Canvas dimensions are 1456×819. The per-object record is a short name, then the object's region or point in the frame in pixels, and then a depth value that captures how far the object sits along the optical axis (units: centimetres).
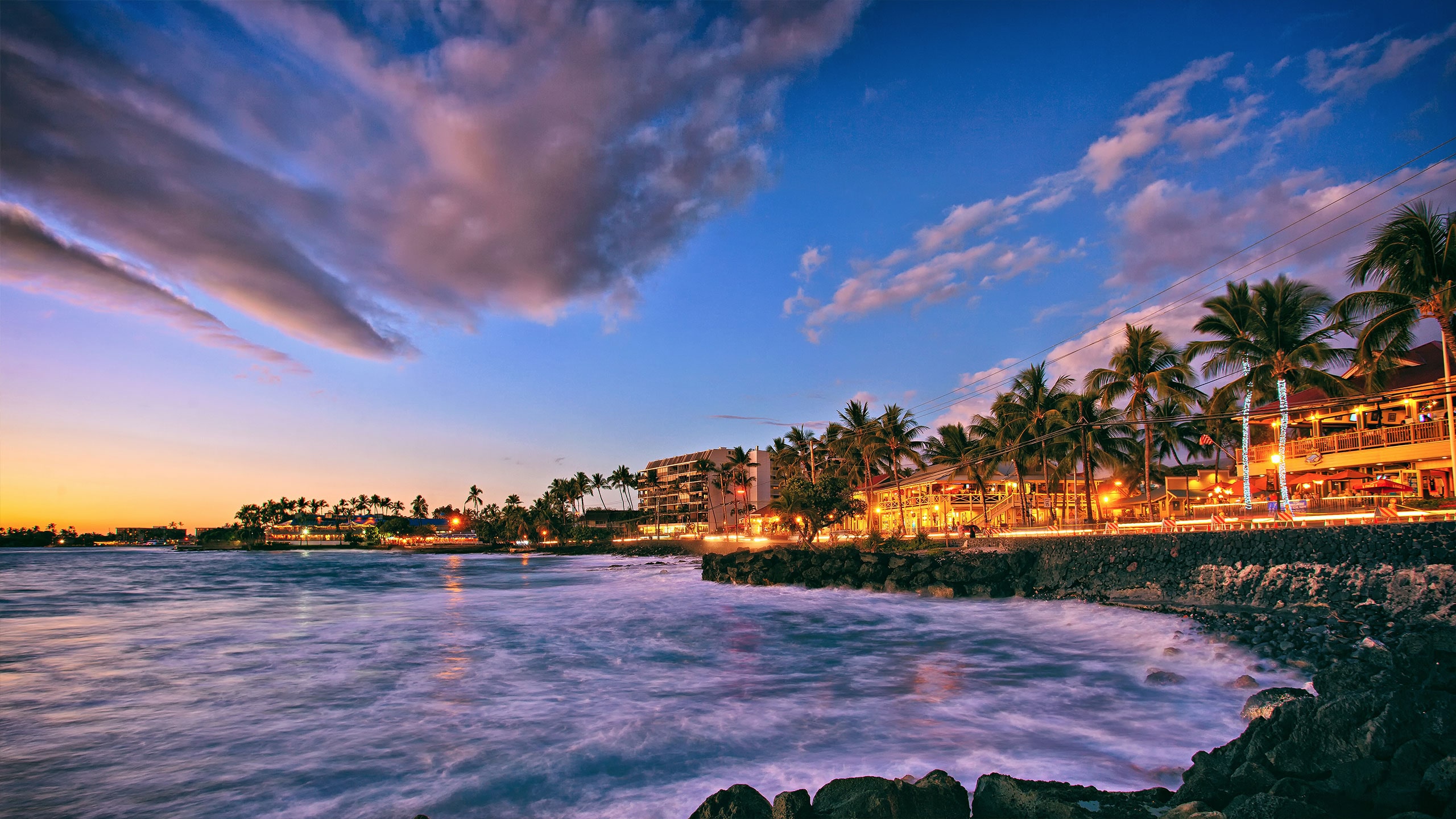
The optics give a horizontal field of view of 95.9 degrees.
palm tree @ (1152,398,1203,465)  6171
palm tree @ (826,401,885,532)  6744
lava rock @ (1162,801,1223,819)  512
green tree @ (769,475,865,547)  5331
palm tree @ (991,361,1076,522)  4884
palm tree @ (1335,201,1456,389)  2323
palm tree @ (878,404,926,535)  6581
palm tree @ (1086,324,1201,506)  3769
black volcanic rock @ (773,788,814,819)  579
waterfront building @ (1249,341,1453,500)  3023
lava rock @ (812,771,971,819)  569
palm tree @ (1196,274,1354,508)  2997
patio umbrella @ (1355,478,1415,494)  2619
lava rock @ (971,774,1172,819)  575
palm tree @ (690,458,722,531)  11938
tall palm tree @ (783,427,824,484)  8594
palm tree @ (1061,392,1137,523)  4334
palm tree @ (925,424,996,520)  5666
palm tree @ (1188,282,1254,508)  3173
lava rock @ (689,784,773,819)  574
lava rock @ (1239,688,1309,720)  892
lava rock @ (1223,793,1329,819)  489
